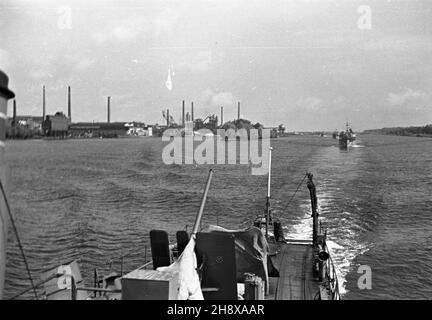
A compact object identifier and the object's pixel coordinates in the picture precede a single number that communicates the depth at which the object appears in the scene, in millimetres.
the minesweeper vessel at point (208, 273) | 5992
